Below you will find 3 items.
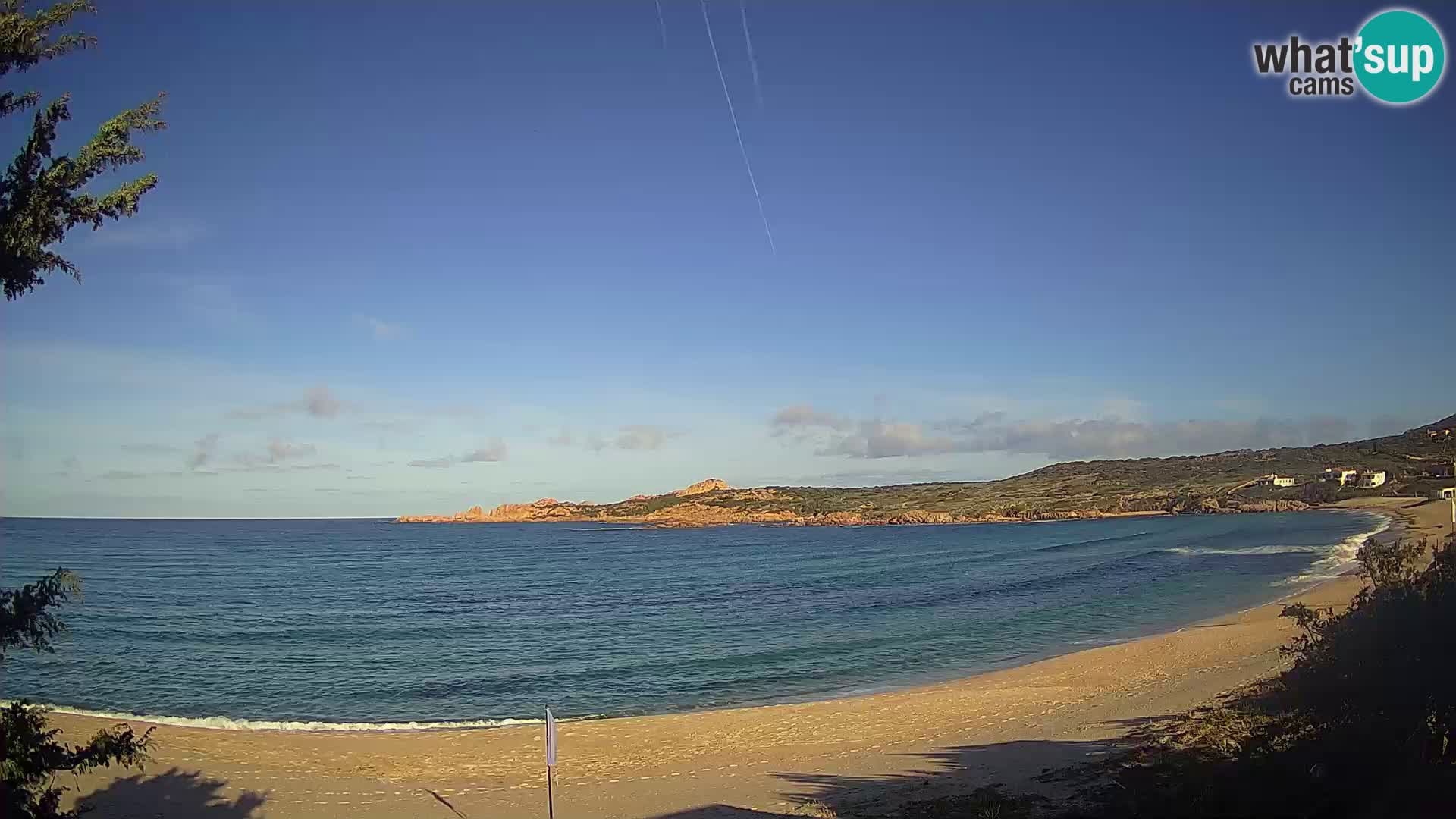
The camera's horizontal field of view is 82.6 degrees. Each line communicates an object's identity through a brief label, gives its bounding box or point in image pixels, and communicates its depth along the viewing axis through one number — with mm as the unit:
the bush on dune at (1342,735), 6621
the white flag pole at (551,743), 9406
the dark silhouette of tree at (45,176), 5949
